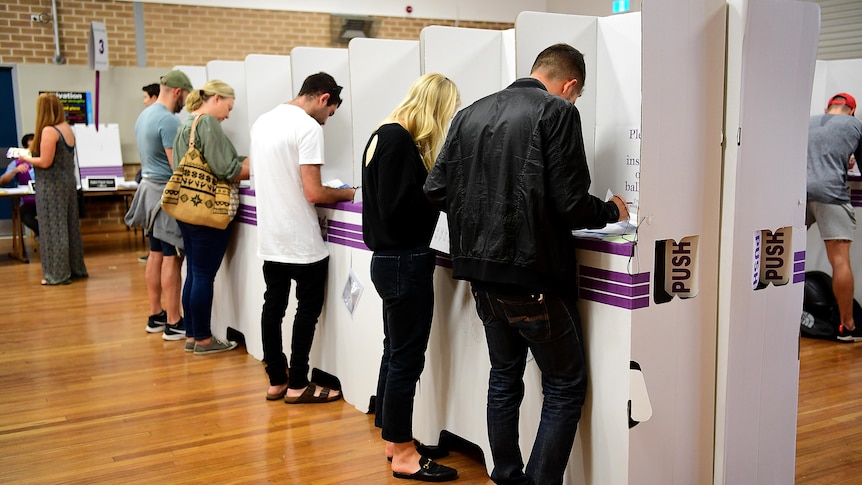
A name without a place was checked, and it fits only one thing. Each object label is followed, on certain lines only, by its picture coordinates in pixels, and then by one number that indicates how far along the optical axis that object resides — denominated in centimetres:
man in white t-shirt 329
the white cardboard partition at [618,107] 260
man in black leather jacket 206
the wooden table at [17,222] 738
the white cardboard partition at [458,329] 275
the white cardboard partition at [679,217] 212
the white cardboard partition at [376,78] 348
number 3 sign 790
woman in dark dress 604
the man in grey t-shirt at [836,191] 442
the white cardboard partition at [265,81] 429
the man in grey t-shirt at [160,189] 458
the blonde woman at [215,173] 391
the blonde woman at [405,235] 255
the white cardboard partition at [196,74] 597
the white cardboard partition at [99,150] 891
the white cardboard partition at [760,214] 223
